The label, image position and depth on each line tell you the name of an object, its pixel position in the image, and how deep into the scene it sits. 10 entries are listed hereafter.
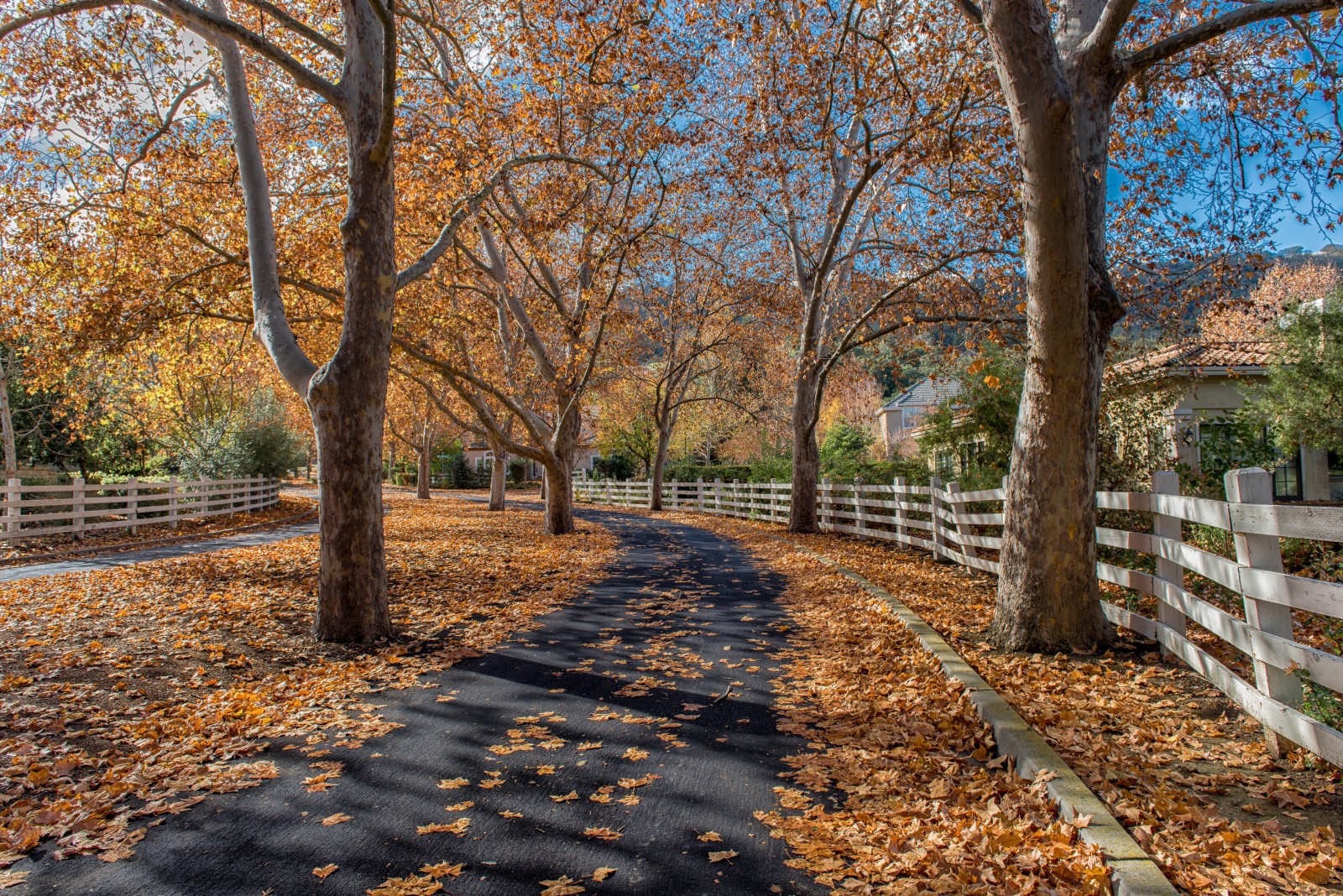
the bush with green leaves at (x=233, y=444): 25.72
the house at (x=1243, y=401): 21.08
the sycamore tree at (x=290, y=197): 6.95
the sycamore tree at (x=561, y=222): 10.04
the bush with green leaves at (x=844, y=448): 21.45
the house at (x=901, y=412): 54.22
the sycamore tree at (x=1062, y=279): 5.52
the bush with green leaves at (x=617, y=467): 50.30
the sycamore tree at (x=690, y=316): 18.86
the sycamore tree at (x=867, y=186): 9.80
